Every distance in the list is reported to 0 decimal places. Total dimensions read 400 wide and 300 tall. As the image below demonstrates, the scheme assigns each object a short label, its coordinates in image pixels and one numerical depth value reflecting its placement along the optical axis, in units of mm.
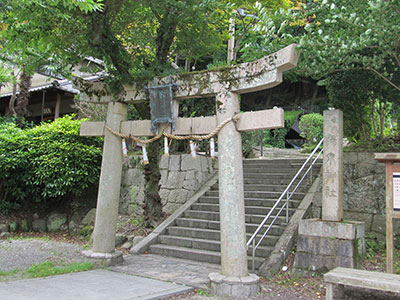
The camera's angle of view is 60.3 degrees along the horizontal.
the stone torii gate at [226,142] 4973
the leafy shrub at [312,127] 17016
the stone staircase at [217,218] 6953
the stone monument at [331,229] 5691
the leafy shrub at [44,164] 9609
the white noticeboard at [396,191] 4965
